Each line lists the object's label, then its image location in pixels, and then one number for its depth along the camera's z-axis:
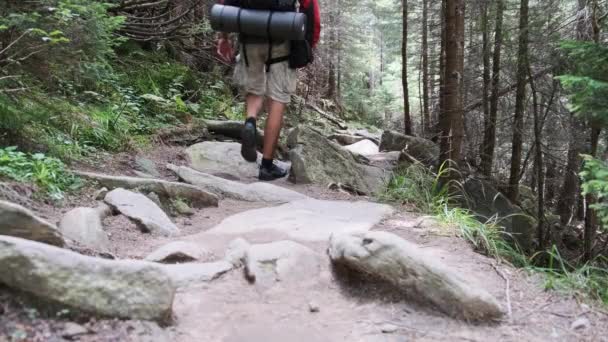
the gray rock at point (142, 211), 3.77
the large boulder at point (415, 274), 2.41
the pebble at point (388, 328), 2.35
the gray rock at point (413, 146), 10.40
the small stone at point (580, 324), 2.39
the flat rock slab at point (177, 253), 3.06
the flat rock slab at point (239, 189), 5.22
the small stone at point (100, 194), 4.04
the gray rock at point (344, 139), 13.56
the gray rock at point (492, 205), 7.42
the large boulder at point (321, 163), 6.20
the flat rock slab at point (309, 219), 3.86
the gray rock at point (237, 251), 3.04
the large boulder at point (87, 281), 1.98
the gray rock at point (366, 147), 12.04
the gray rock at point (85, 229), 3.05
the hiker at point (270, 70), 5.61
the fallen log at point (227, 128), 7.75
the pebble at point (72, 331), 1.91
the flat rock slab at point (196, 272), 2.69
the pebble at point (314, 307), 2.58
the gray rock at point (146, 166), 5.47
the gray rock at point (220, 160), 6.37
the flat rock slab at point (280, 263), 2.87
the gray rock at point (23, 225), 2.41
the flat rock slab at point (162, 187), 4.38
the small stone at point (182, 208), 4.49
